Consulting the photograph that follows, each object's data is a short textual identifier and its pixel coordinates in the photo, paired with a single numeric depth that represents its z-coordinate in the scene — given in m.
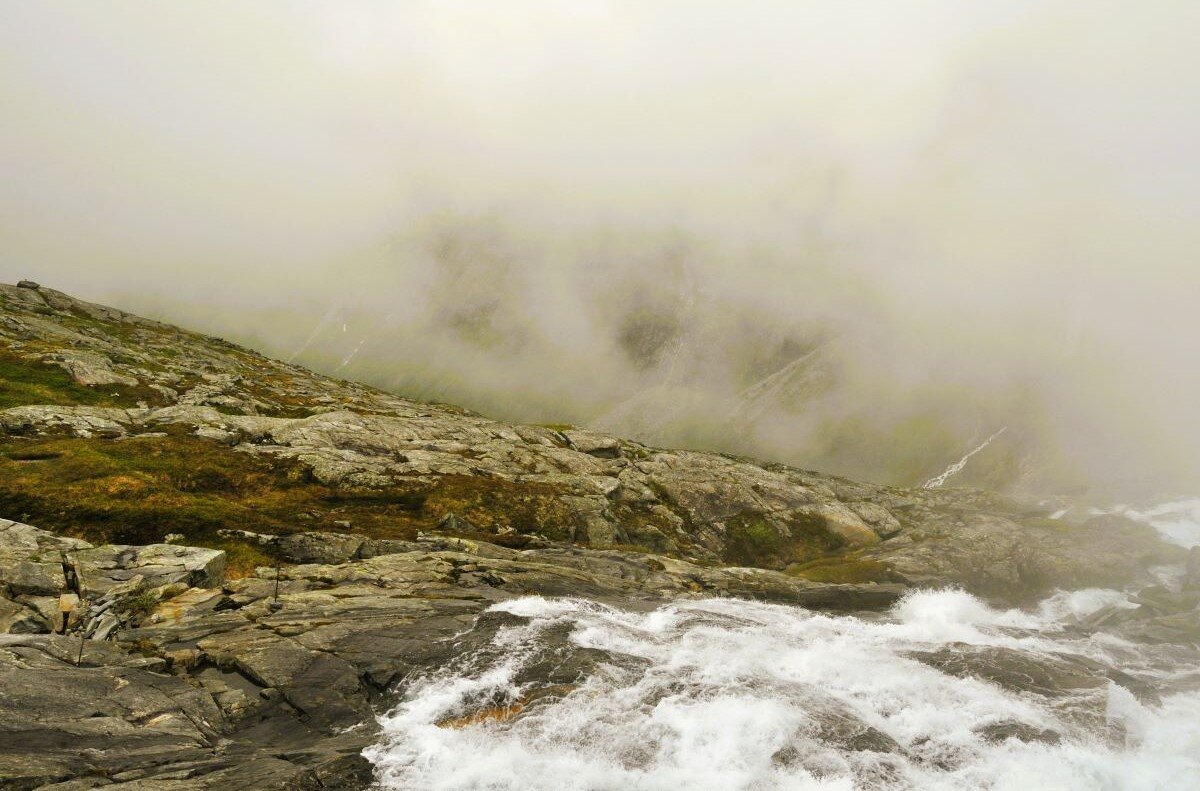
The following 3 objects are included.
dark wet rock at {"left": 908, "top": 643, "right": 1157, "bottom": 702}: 32.91
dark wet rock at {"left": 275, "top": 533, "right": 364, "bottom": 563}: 40.38
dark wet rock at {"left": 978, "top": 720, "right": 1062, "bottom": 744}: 26.33
